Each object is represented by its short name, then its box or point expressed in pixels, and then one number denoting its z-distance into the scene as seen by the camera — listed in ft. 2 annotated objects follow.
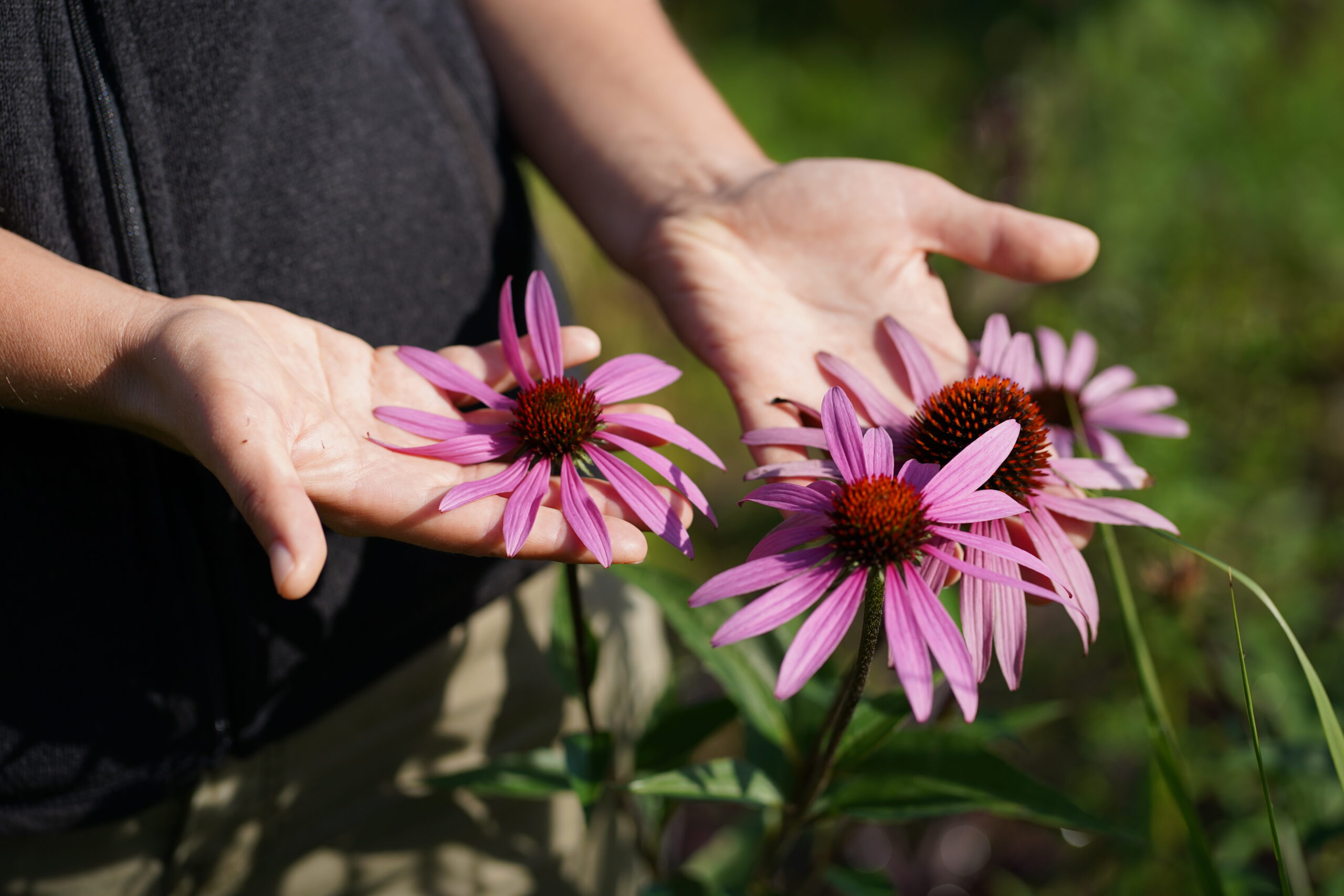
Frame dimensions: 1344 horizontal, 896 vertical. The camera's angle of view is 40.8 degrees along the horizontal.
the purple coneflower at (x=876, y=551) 1.60
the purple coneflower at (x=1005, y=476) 1.66
